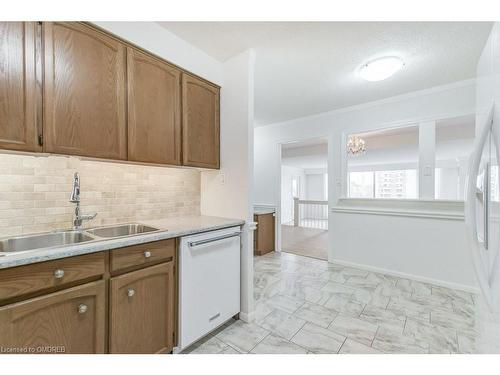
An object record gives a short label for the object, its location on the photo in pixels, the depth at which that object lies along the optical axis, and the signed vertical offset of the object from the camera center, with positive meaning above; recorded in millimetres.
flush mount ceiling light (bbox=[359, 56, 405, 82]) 2096 +1165
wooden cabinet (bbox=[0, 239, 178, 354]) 930 -589
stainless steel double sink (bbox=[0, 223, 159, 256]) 1252 -330
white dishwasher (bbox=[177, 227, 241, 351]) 1490 -712
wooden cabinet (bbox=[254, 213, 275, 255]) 3793 -857
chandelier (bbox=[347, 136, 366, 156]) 4379 +815
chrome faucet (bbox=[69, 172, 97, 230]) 1442 -124
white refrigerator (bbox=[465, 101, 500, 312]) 735 -81
